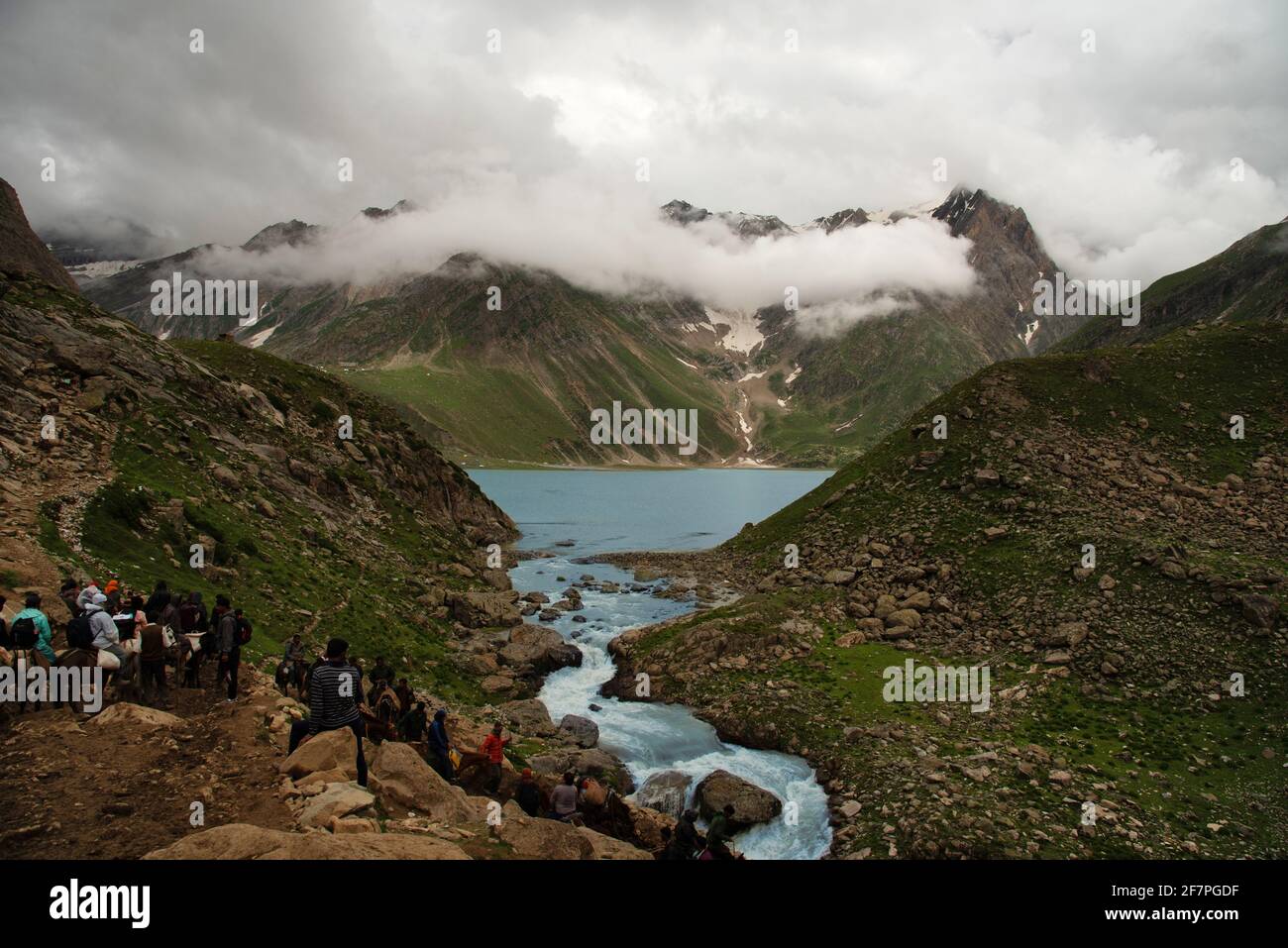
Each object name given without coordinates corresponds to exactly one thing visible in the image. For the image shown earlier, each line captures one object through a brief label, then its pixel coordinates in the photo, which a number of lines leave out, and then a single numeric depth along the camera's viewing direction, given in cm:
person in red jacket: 2353
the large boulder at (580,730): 3478
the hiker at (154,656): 2000
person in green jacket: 1855
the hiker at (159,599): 2327
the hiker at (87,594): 2005
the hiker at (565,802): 2103
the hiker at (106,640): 1903
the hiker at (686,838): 1902
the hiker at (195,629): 2191
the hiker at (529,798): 2109
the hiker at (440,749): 2205
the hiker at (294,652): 2578
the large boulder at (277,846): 1181
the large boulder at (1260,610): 3453
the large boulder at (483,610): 4975
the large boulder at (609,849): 1819
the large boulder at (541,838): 1641
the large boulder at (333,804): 1470
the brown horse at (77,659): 1853
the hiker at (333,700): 1694
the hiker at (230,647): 2141
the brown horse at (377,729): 2063
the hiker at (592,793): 2308
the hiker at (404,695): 2666
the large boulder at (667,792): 2900
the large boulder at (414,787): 1717
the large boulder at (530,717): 3506
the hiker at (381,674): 2627
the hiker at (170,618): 2258
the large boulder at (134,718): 1809
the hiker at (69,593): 2127
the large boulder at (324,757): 1678
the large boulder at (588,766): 2991
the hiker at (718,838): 1816
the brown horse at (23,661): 1777
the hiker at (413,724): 2383
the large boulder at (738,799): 2766
